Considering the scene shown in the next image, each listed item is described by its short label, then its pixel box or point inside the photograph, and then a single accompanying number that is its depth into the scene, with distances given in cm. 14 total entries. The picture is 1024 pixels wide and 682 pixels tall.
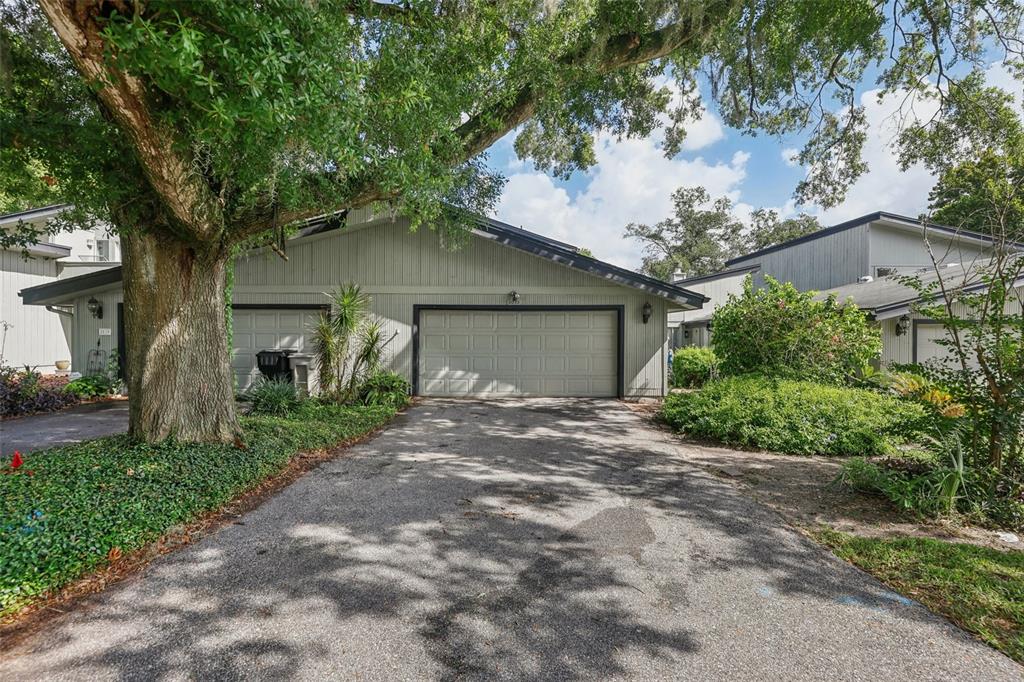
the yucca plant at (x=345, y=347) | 895
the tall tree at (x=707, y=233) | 3681
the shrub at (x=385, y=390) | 909
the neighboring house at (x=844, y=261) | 1619
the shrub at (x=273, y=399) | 747
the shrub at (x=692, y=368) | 1297
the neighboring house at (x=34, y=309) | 1289
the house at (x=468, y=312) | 1048
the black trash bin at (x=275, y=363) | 930
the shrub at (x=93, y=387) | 917
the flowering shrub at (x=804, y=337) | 790
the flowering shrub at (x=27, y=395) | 789
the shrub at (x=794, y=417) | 587
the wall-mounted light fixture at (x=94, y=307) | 1021
